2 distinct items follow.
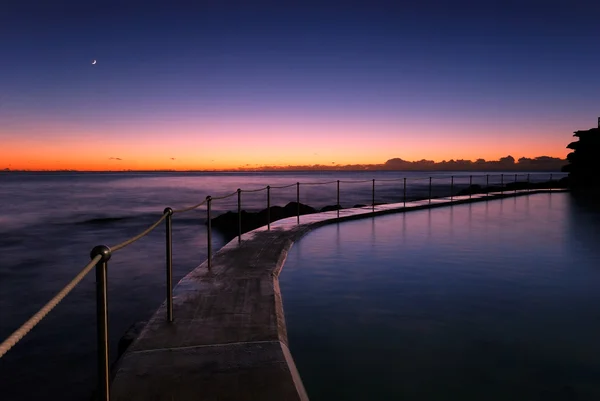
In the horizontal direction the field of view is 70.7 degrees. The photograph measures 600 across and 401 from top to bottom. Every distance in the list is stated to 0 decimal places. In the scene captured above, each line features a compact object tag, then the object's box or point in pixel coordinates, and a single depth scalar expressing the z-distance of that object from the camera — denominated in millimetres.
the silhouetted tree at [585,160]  35647
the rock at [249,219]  17469
